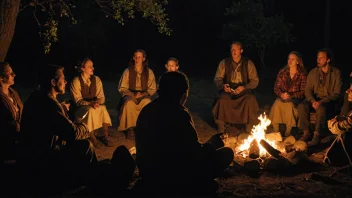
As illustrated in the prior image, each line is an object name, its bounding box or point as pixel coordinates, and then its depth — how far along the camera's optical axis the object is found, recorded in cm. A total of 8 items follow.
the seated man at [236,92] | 918
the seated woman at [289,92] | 878
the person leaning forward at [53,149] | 535
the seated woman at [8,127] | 584
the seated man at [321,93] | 839
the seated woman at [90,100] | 832
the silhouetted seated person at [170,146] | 490
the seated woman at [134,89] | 896
